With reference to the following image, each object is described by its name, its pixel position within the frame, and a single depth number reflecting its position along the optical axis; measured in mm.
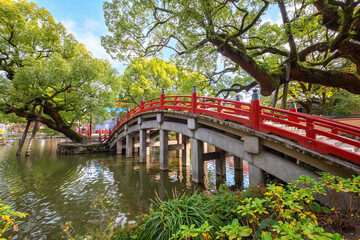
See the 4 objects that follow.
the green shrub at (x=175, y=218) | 2730
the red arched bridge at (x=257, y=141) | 4000
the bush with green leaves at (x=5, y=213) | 1788
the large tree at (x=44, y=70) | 12242
